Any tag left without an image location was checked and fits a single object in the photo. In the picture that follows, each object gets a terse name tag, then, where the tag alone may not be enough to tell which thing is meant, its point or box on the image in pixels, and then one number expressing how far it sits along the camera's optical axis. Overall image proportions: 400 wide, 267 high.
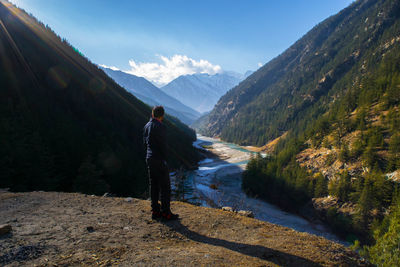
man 5.55
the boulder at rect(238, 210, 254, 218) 7.55
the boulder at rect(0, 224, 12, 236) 4.70
